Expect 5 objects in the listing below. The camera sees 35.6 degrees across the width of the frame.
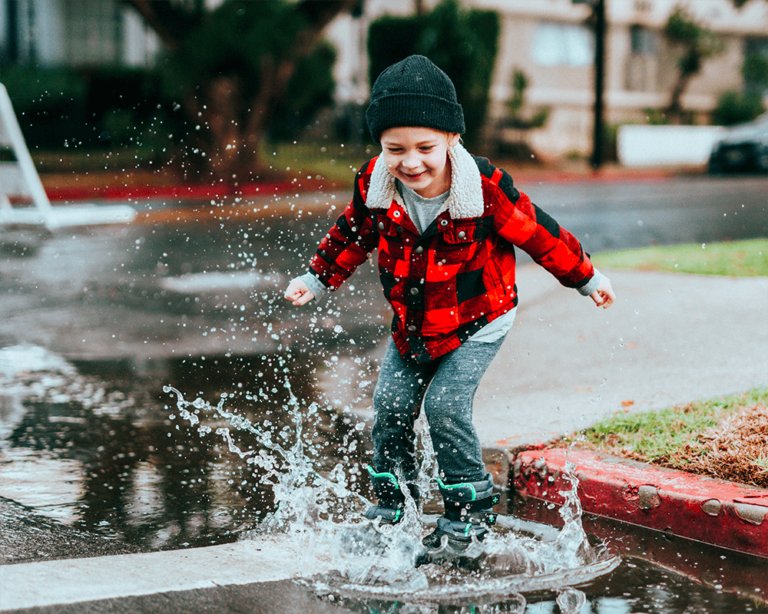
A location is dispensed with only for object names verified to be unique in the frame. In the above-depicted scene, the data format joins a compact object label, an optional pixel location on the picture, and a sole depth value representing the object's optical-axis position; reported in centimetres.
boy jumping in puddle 364
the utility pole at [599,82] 2672
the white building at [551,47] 3131
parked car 2547
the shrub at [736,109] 3581
